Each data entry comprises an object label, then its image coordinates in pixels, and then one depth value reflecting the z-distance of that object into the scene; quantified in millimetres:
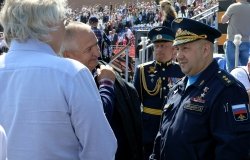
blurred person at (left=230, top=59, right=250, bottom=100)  3430
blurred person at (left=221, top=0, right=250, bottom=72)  6328
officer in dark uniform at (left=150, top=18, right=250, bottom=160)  2095
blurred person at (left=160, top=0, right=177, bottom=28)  6413
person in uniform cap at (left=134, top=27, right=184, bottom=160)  3575
